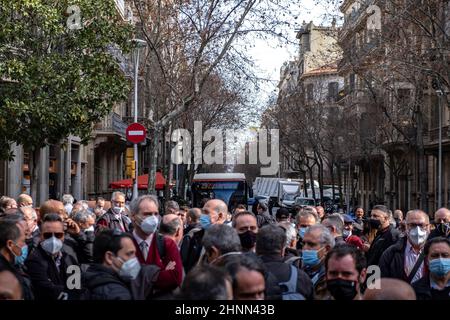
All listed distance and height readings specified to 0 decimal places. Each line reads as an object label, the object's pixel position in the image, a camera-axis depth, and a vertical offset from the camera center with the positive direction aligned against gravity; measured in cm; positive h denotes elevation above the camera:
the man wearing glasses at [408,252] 816 -78
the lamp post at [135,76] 2387 +328
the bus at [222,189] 3356 -52
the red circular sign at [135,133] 2156 +118
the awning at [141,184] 3366 -30
